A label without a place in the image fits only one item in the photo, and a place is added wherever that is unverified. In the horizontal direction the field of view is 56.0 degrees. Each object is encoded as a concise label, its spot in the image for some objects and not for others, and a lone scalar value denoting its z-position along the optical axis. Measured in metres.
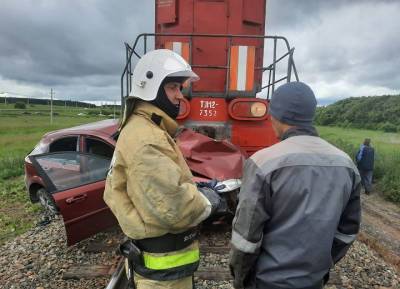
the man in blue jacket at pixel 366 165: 11.82
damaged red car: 4.87
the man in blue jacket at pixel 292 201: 1.93
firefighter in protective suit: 2.05
